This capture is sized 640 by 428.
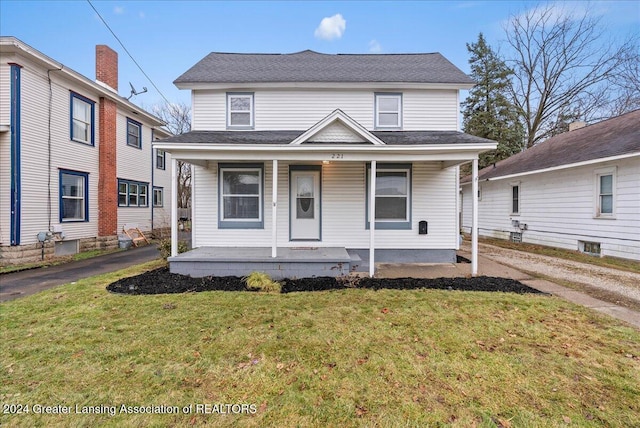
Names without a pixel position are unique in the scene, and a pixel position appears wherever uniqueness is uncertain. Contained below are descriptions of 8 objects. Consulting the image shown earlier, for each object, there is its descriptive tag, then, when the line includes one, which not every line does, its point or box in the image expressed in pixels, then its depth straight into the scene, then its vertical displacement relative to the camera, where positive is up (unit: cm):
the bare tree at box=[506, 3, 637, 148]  1914 +1065
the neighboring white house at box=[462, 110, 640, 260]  855 +82
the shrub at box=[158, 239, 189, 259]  824 -112
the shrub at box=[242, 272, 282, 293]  584 -153
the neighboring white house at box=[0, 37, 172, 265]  859 +203
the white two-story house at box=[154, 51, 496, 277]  841 +113
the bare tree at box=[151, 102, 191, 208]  3059 +1053
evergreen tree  2169 +843
